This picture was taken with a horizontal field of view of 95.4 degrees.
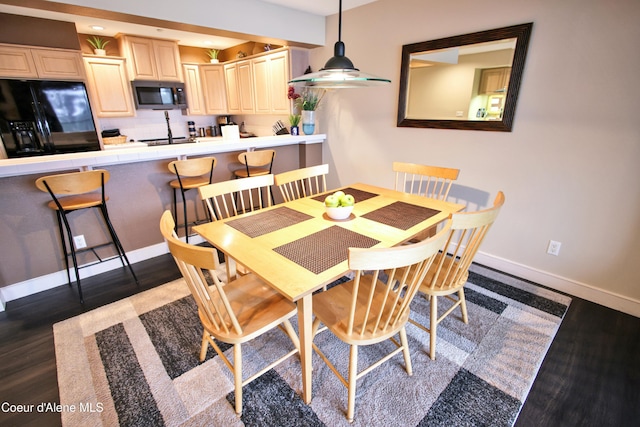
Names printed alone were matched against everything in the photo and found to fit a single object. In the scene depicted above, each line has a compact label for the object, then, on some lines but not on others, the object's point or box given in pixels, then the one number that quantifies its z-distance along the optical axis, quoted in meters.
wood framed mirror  2.23
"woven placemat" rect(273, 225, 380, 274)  1.30
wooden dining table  1.23
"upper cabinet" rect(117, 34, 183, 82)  4.22
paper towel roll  3.30
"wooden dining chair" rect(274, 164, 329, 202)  2.25
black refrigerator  3.43
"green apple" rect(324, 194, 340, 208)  1.75
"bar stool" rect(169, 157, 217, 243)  2.54
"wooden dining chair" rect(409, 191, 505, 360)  1.38
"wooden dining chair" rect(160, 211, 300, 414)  1.10
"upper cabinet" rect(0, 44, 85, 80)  3.37
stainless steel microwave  4.44
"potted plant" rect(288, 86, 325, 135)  3.66
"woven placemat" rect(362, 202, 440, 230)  1.73
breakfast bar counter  2.08
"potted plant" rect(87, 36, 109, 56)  4.13
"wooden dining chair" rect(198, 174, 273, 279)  1.90
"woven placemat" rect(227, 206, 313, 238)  1.66
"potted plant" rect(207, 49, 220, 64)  5.12
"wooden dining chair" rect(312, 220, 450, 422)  1.05
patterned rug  1.41
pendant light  1.52
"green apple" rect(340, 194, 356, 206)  1.77
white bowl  1.75
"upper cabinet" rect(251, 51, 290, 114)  3.78
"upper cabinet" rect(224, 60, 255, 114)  4.48
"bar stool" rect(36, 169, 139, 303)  1.99
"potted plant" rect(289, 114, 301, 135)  3.77
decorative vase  3.70
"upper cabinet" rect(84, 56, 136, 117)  4.07
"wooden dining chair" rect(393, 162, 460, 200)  2.31
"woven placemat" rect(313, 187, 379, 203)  2.21
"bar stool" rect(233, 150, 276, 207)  2.98
